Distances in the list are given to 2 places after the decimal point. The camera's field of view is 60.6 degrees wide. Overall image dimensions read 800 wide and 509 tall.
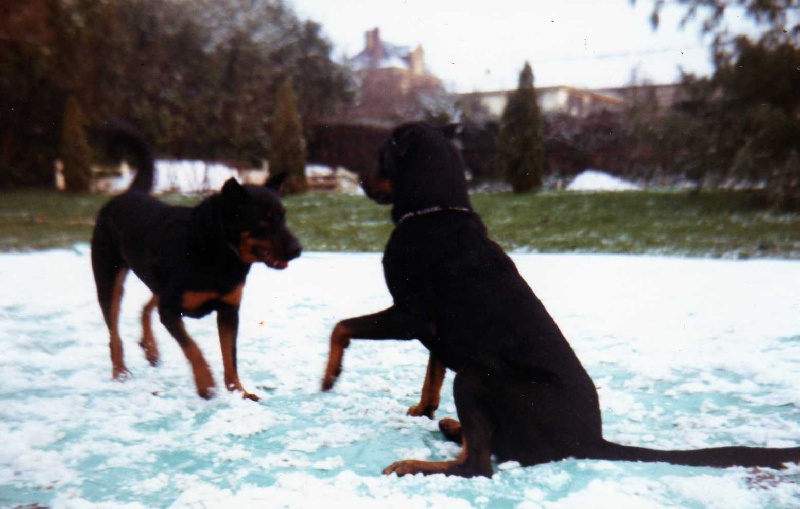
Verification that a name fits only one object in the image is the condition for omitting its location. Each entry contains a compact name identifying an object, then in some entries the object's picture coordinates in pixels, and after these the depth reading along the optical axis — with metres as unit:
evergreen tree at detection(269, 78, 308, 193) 17.05
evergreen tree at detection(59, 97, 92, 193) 18.31
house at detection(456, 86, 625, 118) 28.14
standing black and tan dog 3.20
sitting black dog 2.36
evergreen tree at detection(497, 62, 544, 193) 15.59
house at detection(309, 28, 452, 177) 24.77
